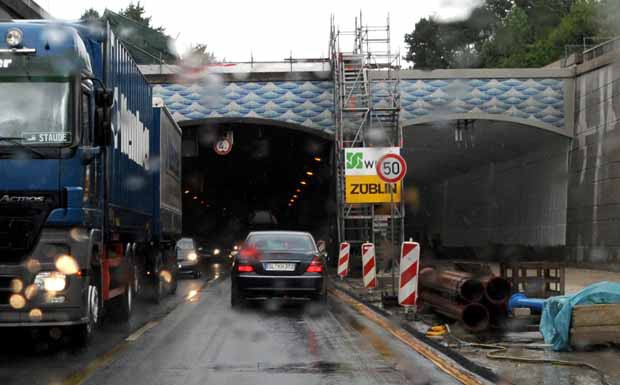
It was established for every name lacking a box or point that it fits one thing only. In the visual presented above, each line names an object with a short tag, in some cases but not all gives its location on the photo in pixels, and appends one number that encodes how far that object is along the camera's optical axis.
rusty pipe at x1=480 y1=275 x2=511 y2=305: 11.57
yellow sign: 27.77
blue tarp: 9.67
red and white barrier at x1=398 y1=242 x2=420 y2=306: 13.64
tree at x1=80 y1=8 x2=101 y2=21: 67.06
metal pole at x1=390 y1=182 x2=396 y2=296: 17.06
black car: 16.03
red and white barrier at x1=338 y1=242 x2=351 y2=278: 26.83
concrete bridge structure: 30.77
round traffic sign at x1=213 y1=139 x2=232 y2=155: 39.47
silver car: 29.89
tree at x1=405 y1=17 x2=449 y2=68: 78.75
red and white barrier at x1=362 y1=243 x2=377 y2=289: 19.92
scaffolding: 31.55
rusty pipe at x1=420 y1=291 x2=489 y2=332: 11.48
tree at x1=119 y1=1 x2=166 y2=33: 84.19
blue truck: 9.47
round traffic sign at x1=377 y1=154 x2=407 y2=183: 17.23
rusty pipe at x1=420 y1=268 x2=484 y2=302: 11.60
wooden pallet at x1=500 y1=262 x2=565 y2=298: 13.02
